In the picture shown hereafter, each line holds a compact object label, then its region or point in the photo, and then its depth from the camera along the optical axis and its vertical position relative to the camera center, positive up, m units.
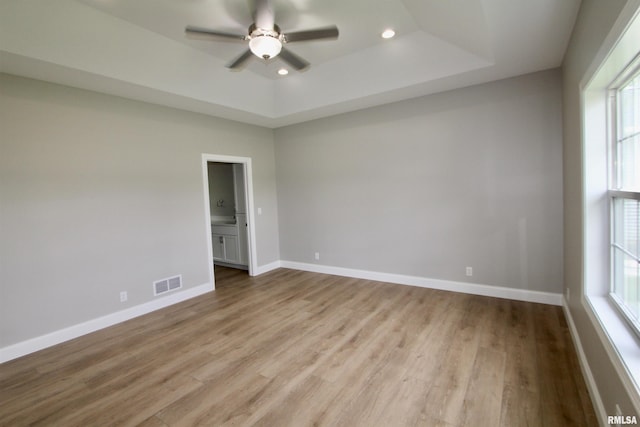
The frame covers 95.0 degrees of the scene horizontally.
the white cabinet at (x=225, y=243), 5.73 -0.71
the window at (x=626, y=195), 1.67 -0.03
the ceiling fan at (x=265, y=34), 2.27 +1.43
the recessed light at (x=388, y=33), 3.30 +1.91
